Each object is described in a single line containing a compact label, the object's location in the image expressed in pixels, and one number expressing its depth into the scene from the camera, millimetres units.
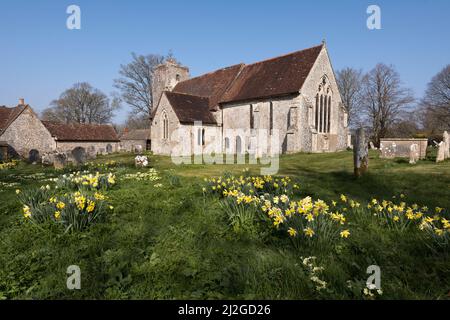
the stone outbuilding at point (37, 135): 27828
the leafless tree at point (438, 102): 41000
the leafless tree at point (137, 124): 67300
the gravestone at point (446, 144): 12722
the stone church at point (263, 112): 22109
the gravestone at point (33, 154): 28484
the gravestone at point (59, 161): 15156
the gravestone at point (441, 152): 11988
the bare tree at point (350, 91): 43312
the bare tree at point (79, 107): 60031
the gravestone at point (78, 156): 17608
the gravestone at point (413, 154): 11950
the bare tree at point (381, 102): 37500
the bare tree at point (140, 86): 46094
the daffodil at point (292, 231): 3514
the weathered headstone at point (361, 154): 9148
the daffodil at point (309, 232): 3449
